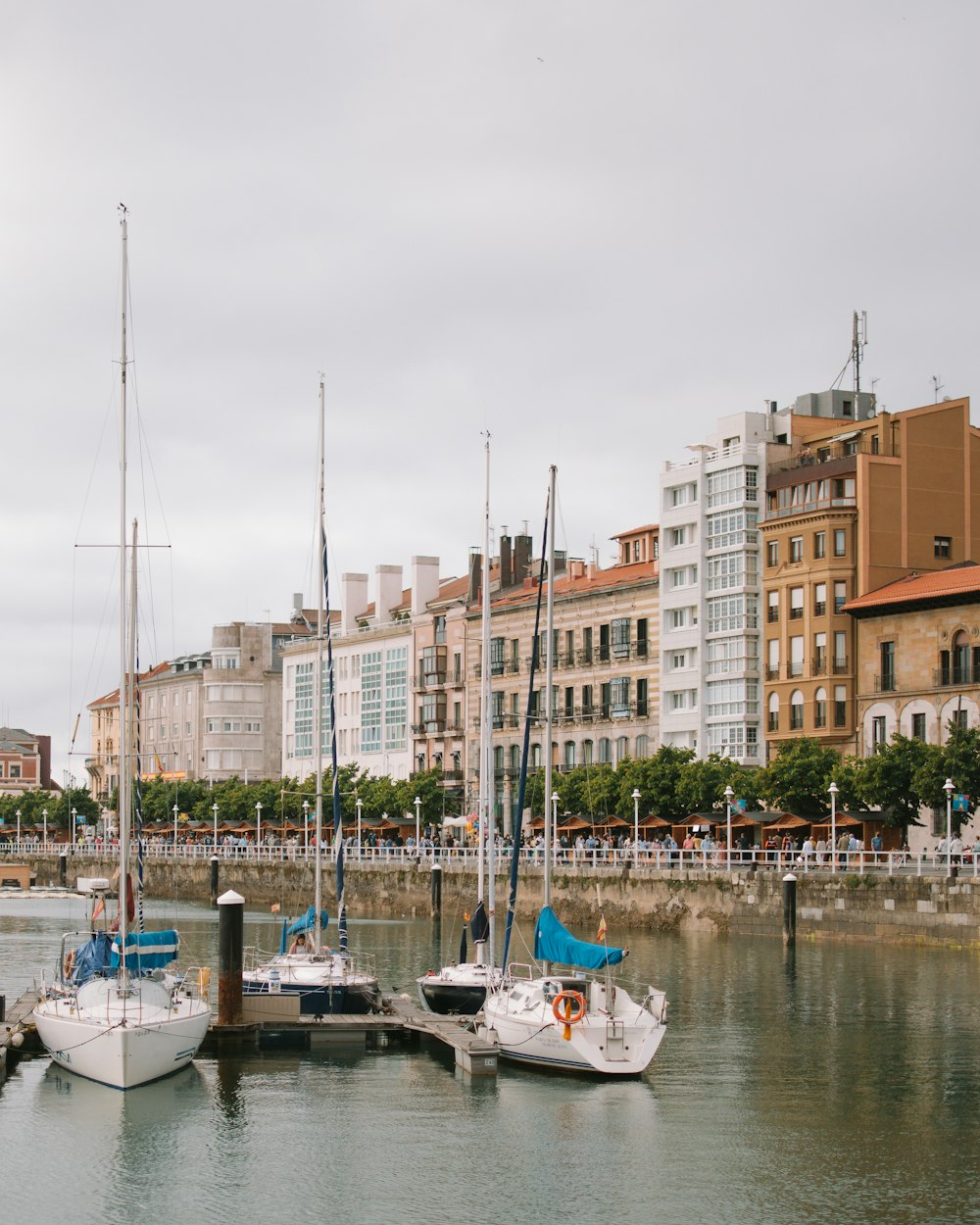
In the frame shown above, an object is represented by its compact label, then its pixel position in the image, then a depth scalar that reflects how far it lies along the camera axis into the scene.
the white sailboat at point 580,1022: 43.47
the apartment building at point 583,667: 118.19
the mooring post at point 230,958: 46.53
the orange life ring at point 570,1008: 43.47
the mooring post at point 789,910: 74.38
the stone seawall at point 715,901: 71.00
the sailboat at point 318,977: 51.09
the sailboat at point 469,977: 52.03
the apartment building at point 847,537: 101.12
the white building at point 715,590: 108.81
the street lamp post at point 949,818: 72.62
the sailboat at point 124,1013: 41.88
